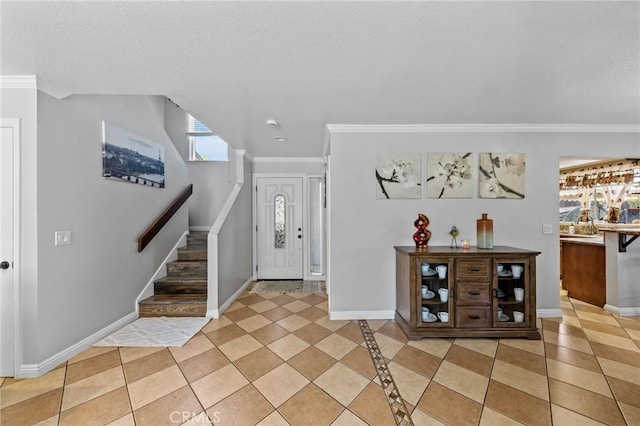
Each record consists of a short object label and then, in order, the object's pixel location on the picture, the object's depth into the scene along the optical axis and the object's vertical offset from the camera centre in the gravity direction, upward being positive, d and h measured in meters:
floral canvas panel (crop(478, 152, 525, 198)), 2.91 +0.47
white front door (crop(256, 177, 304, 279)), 4.47 -0.28
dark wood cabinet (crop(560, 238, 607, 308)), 3.14 -0.80
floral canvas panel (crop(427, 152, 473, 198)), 2.90 +0.44
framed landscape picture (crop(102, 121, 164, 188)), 2.51 +0.66
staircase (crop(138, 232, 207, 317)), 2.93 -1.02
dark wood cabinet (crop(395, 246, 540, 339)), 2.39 -0.83
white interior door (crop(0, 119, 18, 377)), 1.84 -0.14
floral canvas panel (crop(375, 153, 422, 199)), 2.88 +0.42
